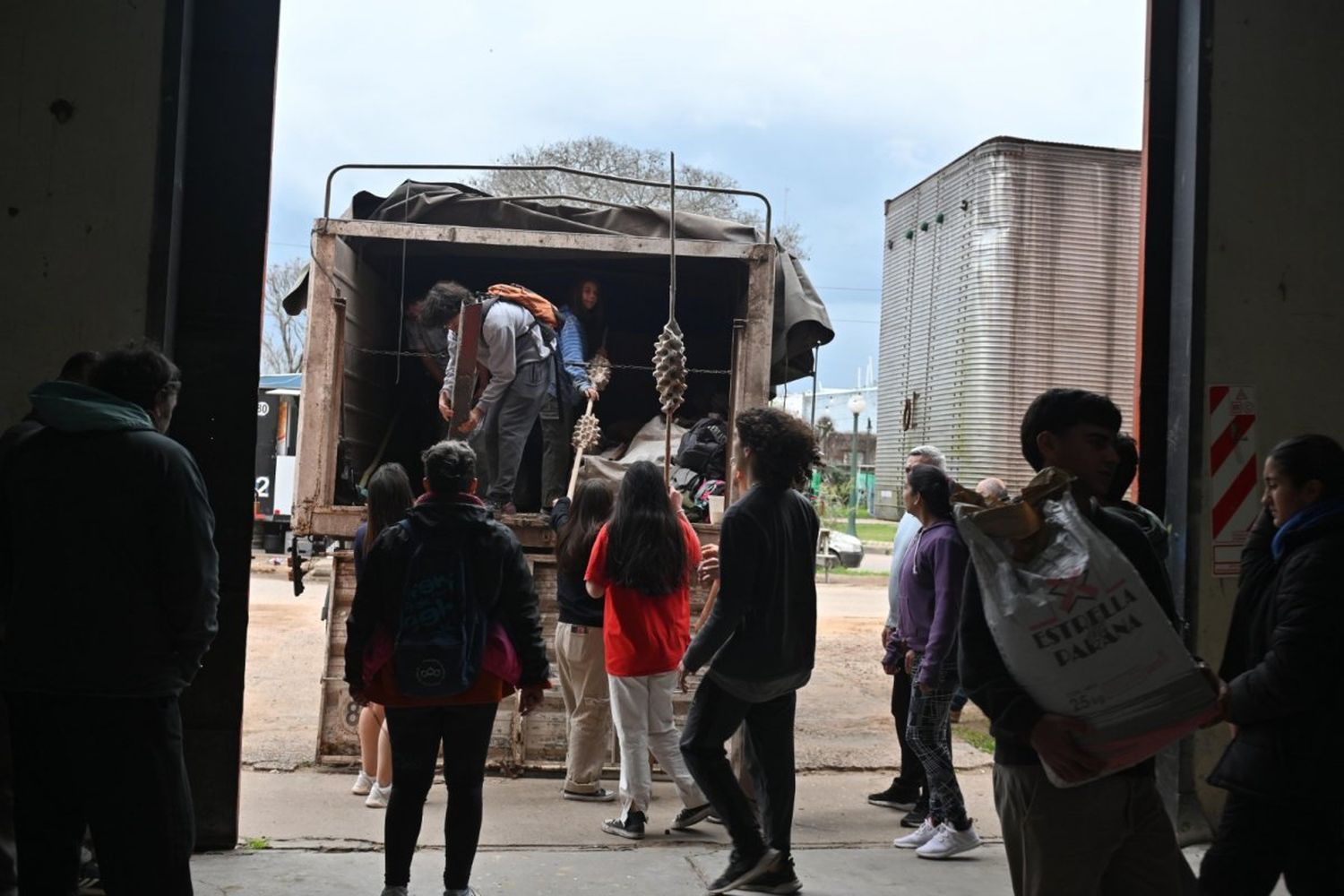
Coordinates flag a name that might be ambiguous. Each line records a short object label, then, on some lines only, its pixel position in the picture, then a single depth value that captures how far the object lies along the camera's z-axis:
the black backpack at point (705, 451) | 7.61
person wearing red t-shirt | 5.70
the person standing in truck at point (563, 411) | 7.60
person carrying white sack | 2.63
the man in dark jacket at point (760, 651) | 4.64
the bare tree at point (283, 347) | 40.88
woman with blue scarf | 3.11
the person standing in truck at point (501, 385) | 7.17
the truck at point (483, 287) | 6.95
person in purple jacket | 5.34
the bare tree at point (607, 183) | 22.53
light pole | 28.68
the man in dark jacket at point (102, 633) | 3.17
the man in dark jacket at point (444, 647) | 4.10
